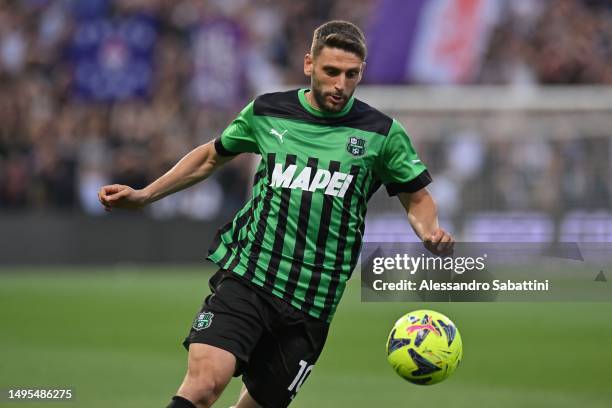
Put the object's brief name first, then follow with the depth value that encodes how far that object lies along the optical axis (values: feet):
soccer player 41.32
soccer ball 43.29
